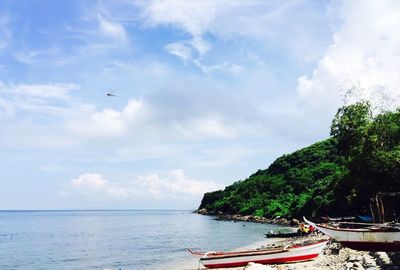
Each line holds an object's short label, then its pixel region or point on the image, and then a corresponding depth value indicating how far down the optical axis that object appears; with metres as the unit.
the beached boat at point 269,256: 28.91
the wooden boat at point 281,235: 53.06
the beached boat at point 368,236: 23.34
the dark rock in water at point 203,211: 162.90
